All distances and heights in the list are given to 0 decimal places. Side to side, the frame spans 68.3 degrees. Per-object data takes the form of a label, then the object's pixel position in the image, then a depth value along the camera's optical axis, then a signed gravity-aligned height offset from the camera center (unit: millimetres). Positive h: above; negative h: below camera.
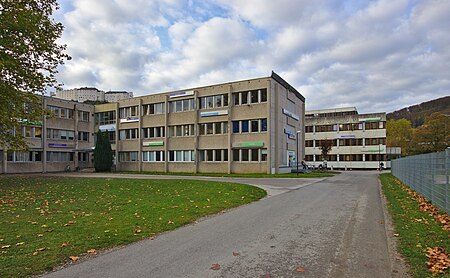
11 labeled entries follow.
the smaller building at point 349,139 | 61969 +1887
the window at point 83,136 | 52688 +2219
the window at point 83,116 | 52803 +5421
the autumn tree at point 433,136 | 48531 +1959
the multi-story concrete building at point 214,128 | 37812 +2711
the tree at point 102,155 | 46219 -739
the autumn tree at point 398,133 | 73288 +3848
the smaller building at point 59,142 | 43256 +1093
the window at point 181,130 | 43531 +2566
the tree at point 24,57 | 17578 +5339
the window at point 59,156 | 47125 -943
